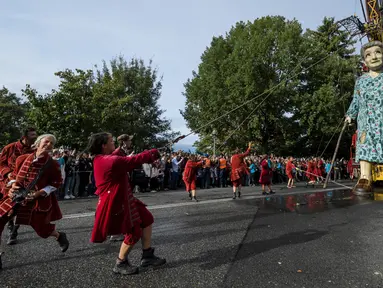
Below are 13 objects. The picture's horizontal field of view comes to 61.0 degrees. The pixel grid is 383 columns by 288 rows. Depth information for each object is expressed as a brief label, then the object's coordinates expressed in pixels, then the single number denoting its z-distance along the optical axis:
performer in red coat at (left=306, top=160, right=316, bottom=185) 18.91
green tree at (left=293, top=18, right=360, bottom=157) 28.48
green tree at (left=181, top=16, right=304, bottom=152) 28.94
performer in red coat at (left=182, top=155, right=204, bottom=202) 11.29
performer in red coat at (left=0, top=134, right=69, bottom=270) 4.17
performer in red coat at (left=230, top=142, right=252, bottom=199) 11.51
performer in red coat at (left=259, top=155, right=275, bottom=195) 12.95
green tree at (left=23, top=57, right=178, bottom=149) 20.59
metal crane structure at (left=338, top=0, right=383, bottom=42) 10.54
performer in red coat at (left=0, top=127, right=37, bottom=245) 5.14
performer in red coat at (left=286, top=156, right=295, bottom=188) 16.72
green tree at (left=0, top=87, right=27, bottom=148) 32.72
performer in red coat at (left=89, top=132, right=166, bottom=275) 3.62
